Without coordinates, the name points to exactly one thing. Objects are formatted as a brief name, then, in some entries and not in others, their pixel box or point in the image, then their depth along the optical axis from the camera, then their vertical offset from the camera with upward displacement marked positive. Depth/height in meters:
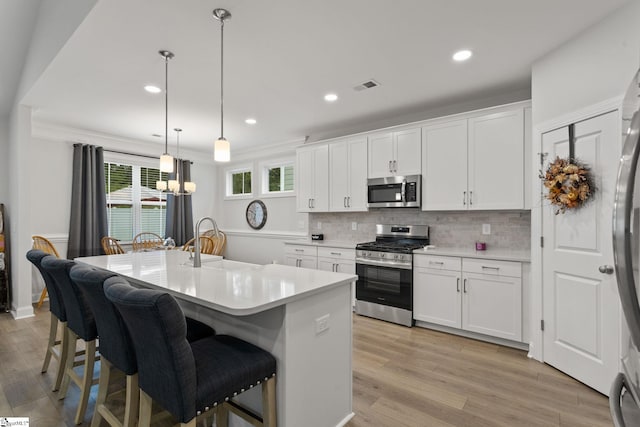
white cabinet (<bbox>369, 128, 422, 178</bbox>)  3.95 +0.81
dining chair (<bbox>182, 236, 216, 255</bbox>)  5.99 -0.59
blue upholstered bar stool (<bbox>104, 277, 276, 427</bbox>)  1.22 -0.66
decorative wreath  2.40 +0.25
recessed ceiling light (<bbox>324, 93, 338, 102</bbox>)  3.67 +1.39
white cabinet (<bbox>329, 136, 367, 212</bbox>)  4.45 +0.59
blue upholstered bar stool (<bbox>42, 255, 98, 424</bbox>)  1.98 -0.65
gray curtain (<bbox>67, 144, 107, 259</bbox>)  4.98 +0.20
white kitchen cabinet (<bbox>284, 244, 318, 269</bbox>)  4.71 -0.61
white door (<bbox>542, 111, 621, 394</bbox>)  2.27 -0.44
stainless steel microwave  3.93 +0.31
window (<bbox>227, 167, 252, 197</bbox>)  6.79 +0.74
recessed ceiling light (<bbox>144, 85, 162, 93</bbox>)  3.39 +1.37
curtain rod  5.52 +1.13
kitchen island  1.57 -0.59
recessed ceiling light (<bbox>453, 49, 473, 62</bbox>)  2.69 +1.38
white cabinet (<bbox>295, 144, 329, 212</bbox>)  4.85 +0.59
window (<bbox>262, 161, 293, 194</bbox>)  6.08 +0.75
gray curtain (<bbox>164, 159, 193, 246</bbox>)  6.24 +0.05
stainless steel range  3.76 -0.73
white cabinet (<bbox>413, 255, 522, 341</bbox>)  3.11 -0.83
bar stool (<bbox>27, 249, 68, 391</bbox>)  2.30 -0.68
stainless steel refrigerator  0.74 -0.10
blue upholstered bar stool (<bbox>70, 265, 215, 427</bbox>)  1.56 -0.60
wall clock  6.32 +0.03
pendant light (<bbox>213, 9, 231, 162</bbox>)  2.16 +0.53
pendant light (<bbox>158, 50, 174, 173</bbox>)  2.69 +0.51
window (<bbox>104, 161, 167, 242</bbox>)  5.60 +0.29
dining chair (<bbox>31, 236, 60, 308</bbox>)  4.38 -0.43
